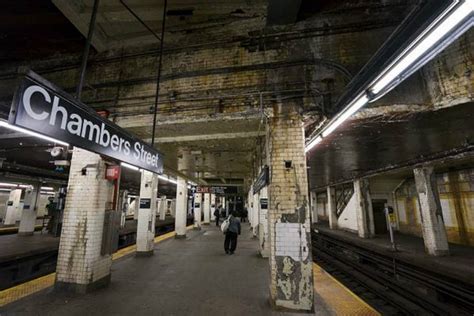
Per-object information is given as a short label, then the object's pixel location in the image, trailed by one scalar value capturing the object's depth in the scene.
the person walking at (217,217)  18.64
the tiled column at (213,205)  27.00
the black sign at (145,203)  7.80
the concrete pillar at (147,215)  7.47
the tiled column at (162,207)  24.83
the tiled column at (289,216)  3.73
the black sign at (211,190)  12.17
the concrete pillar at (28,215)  12.51
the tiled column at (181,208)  11.77
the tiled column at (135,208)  27.47
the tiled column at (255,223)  10.80
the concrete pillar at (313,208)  21.02
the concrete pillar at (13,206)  16.58
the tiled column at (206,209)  20.48
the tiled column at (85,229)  4.41
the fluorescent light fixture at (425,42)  1.34
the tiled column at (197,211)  16.11
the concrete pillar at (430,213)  7.88
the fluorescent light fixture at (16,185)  16.26
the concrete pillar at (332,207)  16.34
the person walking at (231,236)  7.88
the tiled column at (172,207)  36.12
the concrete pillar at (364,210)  12.02
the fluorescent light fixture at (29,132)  1.36
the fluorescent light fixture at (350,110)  2.57
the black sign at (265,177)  4.34
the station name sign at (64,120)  1.34
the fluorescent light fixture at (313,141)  4.13
